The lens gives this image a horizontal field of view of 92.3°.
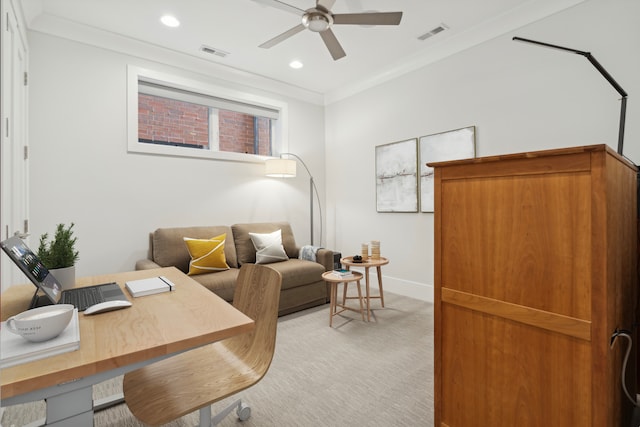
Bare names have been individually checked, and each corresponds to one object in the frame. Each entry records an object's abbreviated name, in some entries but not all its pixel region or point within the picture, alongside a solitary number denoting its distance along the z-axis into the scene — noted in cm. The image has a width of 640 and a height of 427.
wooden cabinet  100
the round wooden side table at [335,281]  287
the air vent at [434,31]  303
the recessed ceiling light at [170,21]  283
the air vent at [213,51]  339
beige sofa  297
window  341
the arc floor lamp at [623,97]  172
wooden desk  72
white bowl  80
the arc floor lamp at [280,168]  390
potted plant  150
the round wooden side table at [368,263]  301
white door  190
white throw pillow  355
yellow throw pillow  306
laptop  108
